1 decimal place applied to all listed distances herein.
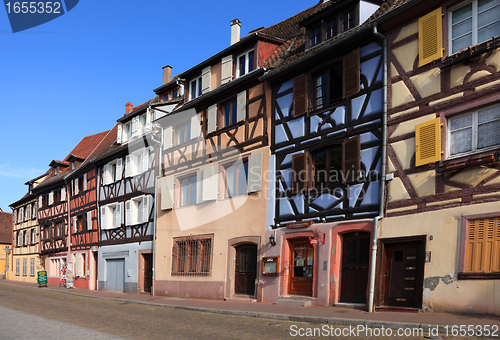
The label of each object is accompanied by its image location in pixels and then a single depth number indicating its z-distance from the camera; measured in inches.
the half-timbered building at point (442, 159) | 435.8
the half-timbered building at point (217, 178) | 716.7
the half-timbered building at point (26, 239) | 1659.7
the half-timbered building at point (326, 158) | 557.0
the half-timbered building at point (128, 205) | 1004.6
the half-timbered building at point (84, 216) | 1228.9
